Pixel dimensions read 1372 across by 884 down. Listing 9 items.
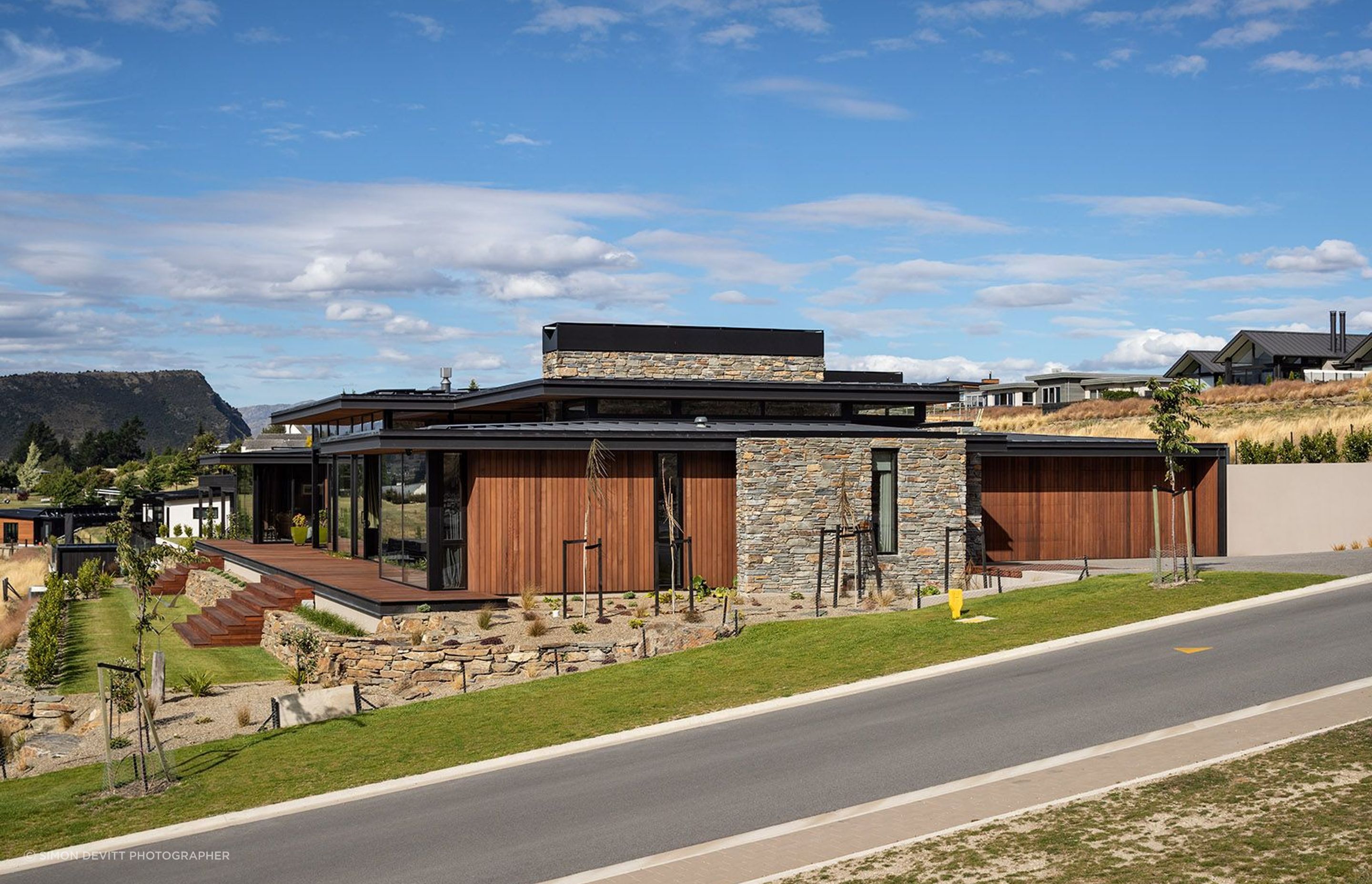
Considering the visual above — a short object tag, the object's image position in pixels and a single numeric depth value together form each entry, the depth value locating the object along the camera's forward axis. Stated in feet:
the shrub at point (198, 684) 67.97
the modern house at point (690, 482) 80.79
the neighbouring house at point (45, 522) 171.01
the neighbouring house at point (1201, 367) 284.00
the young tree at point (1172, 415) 72.64
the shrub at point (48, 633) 72.28
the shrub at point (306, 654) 70.69
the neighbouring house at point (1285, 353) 265.54
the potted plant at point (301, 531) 128.26
